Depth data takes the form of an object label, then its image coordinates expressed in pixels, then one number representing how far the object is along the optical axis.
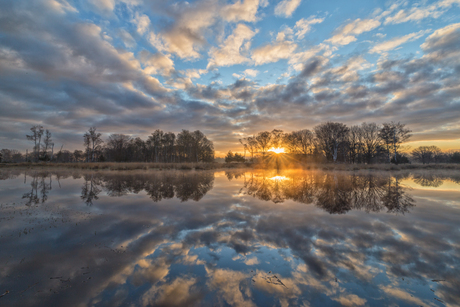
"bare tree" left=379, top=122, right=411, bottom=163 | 44.33
